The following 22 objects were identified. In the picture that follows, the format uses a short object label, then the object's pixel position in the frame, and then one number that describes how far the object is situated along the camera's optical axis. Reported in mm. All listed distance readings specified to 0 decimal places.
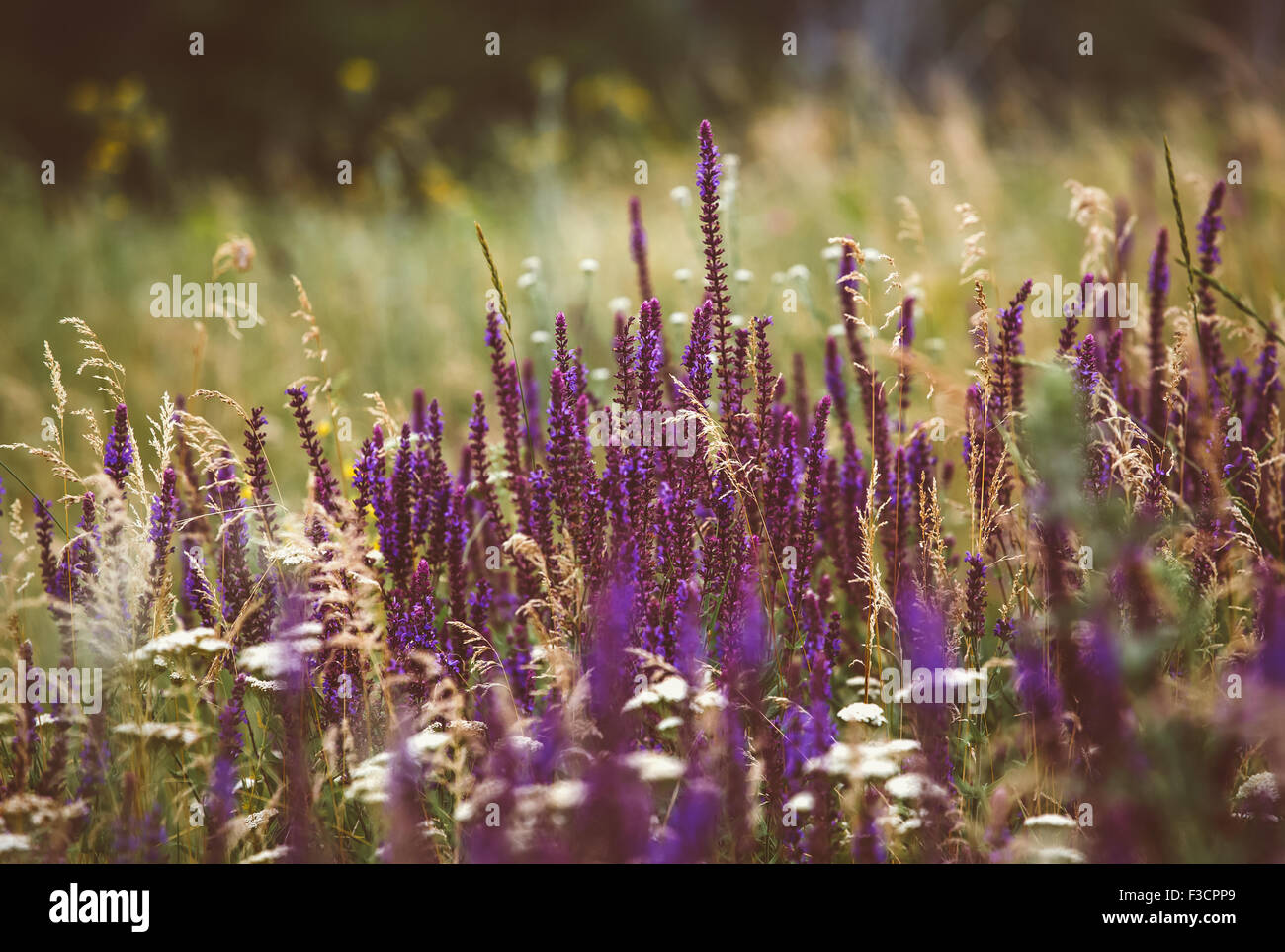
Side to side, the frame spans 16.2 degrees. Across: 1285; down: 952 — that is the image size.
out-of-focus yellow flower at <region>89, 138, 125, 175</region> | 5162
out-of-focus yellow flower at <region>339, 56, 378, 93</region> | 4149
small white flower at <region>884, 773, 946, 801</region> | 2497
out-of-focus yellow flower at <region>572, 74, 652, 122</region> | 5673
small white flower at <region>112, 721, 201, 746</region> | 2514
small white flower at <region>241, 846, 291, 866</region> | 2500
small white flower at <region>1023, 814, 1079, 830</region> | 2476
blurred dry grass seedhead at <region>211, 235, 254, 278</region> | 2780
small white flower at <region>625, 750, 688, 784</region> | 2462
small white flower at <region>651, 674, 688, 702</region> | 2525
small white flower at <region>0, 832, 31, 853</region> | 2494
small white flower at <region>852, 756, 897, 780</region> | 2483
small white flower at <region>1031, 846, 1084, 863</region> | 2464
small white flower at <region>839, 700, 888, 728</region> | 2536
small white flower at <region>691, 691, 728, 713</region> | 2521
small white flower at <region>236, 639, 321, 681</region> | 2565
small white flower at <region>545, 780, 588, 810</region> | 2459
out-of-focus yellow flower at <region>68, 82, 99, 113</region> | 7454
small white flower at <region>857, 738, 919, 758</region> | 2488
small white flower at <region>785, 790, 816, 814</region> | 2488
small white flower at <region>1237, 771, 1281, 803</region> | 2526
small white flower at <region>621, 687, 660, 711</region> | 2519
